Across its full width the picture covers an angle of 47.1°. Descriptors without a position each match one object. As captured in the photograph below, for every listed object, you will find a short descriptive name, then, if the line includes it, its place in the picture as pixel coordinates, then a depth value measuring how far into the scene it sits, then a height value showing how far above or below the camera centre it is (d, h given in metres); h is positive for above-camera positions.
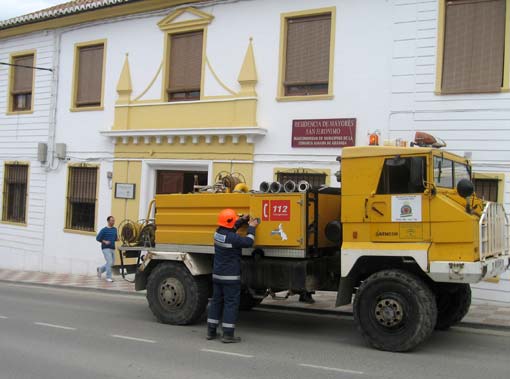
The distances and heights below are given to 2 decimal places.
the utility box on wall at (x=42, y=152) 17.20 +1.23
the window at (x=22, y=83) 18.03 +3.41
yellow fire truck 7.21 -0.48
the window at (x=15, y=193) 18.14 -0.02
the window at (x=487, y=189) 11.07 +0.51
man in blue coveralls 7.82 -0.98
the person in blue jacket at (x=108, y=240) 14.49 -1.08
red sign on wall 12.31 +1.61
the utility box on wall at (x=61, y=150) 16.83 +1.28
